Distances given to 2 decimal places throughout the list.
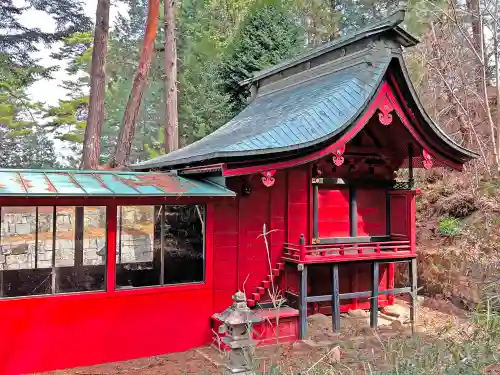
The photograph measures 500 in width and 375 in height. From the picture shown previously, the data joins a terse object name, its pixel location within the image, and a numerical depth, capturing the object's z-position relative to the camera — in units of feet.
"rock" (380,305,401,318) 28.91
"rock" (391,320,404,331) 25.11
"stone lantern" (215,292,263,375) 15.16
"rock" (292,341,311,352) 22.34
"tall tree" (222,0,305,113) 54.49
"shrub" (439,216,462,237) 34.01
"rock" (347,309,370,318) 28.26
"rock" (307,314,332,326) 26.11
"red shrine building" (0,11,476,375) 19.70
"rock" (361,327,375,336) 24.60
